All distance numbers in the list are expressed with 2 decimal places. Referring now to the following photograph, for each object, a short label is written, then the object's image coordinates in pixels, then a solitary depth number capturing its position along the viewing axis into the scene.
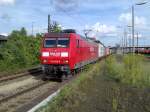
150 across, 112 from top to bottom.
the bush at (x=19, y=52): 12.83
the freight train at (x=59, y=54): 8.21
